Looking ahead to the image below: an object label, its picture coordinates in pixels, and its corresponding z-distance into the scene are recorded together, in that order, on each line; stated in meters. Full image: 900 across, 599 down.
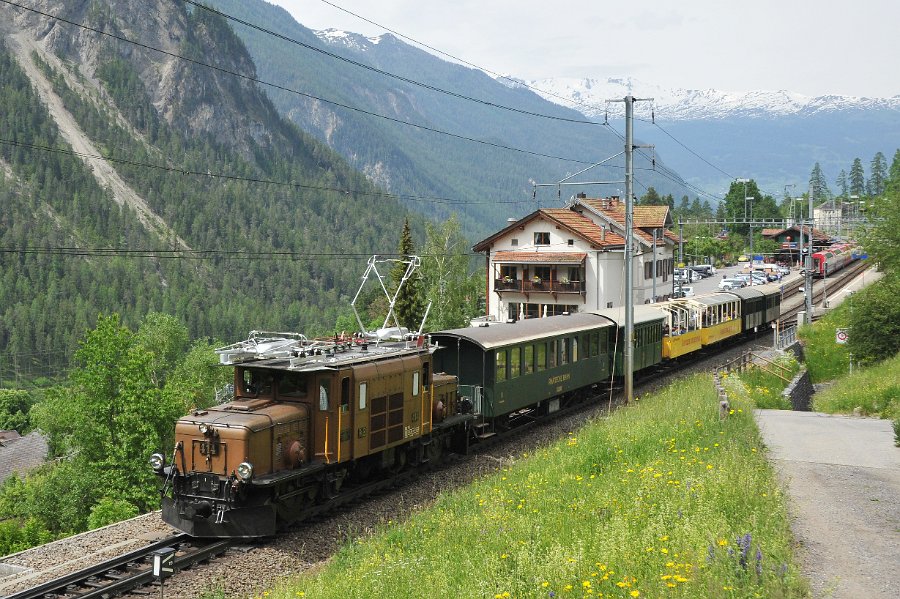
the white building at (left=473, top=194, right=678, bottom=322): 58.12
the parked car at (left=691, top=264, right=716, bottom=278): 109.79
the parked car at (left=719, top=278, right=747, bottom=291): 84.59
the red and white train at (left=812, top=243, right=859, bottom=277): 91.81
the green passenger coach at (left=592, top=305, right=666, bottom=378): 32.81
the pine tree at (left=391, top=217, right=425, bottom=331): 67.06
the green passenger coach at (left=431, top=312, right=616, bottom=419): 23.42
